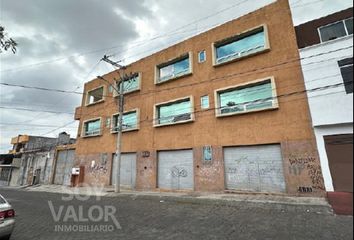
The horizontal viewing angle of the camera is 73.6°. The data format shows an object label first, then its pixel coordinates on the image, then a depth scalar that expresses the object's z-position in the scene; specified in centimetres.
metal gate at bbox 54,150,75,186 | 2580
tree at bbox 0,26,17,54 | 606
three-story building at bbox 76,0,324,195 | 1245
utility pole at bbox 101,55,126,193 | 1653
